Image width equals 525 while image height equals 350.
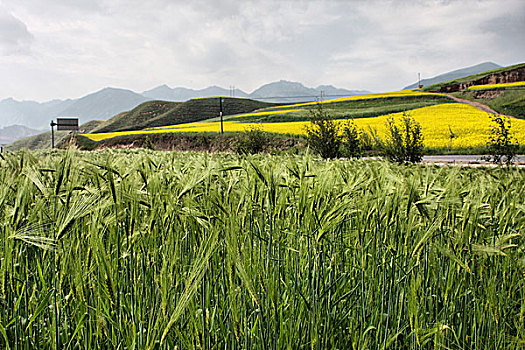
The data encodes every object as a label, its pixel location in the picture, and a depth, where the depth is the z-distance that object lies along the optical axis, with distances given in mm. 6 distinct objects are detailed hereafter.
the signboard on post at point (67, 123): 39412
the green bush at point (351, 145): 21109
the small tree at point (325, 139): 20078
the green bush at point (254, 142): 25500
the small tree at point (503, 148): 16203
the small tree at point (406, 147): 16047
